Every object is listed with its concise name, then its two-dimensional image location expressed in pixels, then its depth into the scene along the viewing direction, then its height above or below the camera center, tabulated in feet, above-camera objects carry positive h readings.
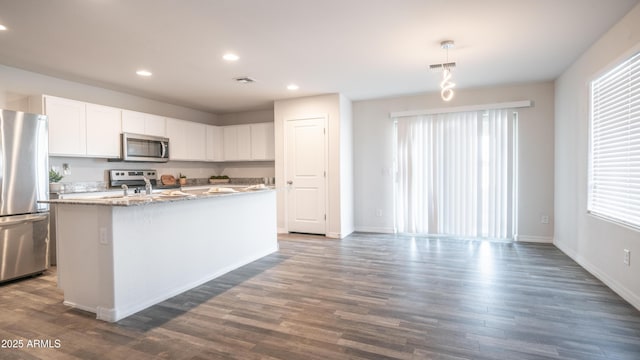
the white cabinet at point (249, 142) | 21.54 +2.27
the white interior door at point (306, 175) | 19.07 -0.01
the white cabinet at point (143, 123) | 16.66 +2.87
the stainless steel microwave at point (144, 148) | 16.53 +1.56
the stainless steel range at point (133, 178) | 16.97 -0.05
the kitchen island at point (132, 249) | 8.55 -2.10
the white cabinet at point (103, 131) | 14.98 +2.22
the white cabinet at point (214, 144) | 21.97 +2.22
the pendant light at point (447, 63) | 11.21 +4.40
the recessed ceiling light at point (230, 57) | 12.23 +4.51
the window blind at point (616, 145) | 9.39 +0.83
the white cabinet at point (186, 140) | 19.35 +2.27
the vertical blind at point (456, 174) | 17.44 -0.07
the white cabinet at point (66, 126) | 13.43 +2.22
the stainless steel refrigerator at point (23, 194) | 11.46 -0.56
